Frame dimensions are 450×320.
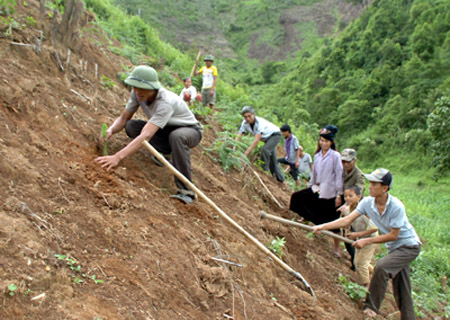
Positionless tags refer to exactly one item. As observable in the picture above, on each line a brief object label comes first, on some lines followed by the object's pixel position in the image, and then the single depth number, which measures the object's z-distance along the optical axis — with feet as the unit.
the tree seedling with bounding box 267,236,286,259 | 14.51
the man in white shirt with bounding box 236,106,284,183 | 21.78
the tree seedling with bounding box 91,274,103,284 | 8.20
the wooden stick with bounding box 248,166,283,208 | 20.61
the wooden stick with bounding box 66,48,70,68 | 16.18
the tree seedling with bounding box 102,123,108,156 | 12.63
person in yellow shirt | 29.94
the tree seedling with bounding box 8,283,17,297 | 6.82
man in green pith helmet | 11.76
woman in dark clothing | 16.34
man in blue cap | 12.71
